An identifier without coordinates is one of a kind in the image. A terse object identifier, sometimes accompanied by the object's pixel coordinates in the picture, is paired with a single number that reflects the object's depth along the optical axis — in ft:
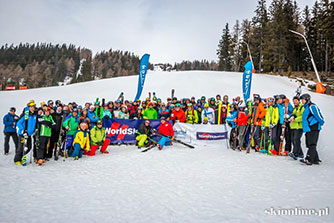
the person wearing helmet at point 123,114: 28.91
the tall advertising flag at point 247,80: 32.83
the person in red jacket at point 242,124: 24.40
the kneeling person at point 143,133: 25.57
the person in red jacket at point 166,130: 26.05
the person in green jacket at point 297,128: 19.98
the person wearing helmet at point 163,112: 28.99
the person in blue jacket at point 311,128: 18.22
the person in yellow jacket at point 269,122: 22.37
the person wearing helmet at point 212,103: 29.30
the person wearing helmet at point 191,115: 28.80
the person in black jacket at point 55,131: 20.98
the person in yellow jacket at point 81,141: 20.90
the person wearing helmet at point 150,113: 28.84
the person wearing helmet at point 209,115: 28.19
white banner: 26.84
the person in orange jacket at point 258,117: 23.45
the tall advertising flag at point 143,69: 37.68
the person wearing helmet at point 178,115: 28.53
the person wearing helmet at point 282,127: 22.30
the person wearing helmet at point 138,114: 29.43
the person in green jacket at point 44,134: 18.79
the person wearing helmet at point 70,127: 21.67
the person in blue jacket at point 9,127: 21.75
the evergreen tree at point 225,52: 170.30
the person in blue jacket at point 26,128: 18.48
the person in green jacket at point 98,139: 22.62
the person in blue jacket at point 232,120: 25.58
